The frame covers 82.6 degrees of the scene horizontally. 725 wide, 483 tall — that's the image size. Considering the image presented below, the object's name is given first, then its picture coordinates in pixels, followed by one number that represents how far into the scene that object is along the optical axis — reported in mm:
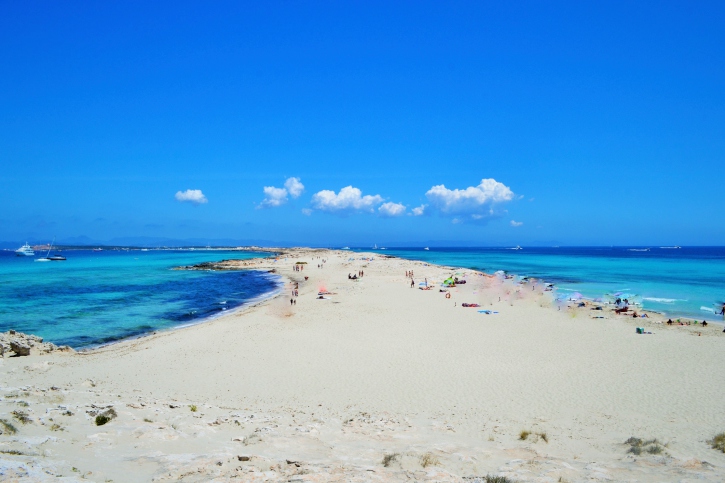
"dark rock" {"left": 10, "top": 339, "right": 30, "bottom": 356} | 13844
